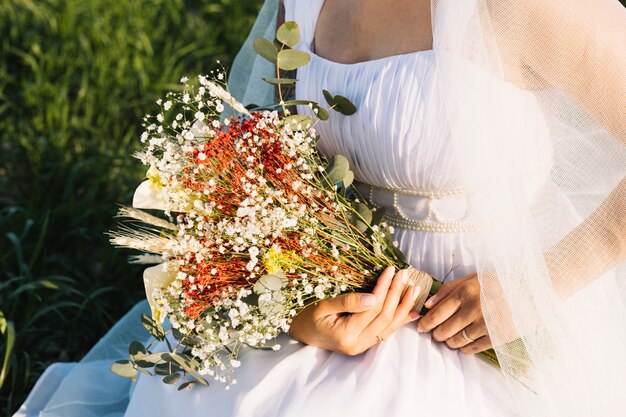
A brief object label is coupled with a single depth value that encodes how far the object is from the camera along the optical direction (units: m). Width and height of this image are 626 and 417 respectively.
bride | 1.57
